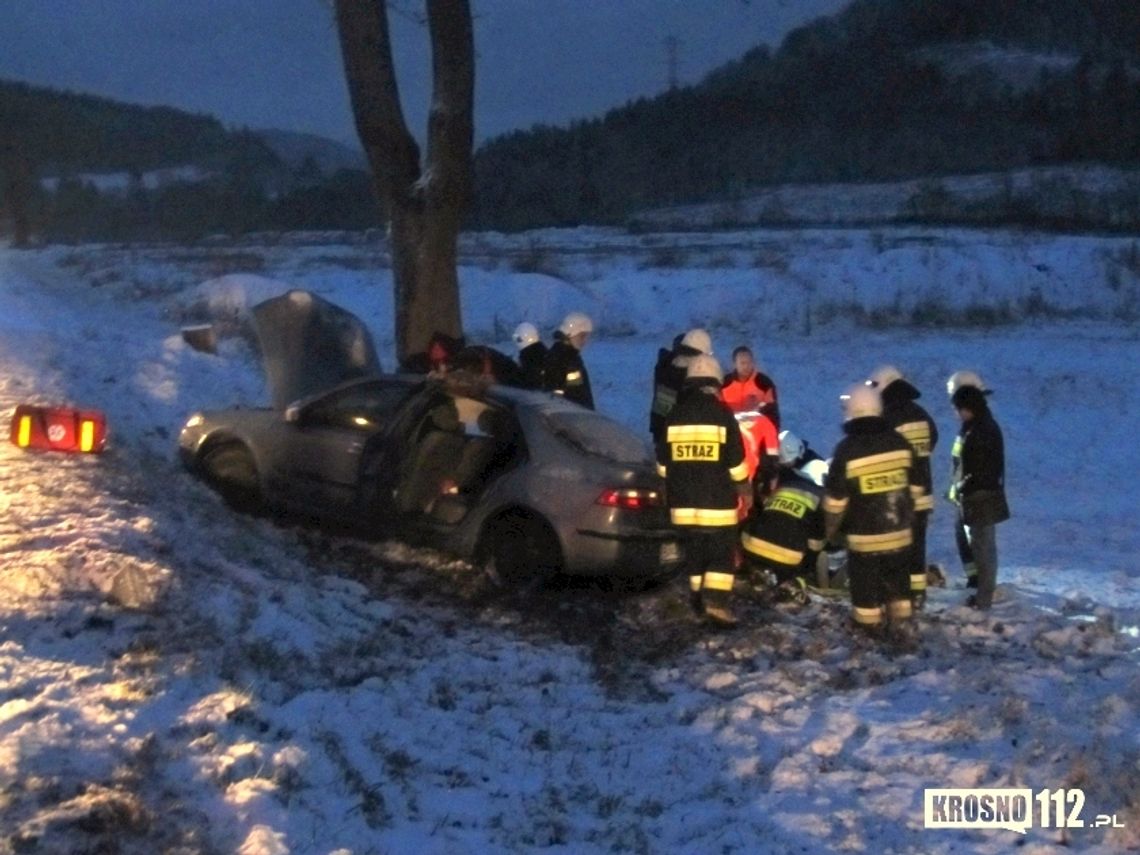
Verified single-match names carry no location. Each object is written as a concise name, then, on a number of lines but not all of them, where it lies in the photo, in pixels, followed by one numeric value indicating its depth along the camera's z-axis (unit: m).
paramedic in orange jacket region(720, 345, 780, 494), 9.61
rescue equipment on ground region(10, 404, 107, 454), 8.45
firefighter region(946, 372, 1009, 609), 9.40
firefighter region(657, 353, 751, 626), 8.47
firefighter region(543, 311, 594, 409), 11.78
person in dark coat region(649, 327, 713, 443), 10.52
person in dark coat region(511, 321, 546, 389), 11.96
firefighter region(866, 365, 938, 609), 9.06
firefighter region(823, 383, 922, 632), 8.31
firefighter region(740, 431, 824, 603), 9.06
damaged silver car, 8.86
